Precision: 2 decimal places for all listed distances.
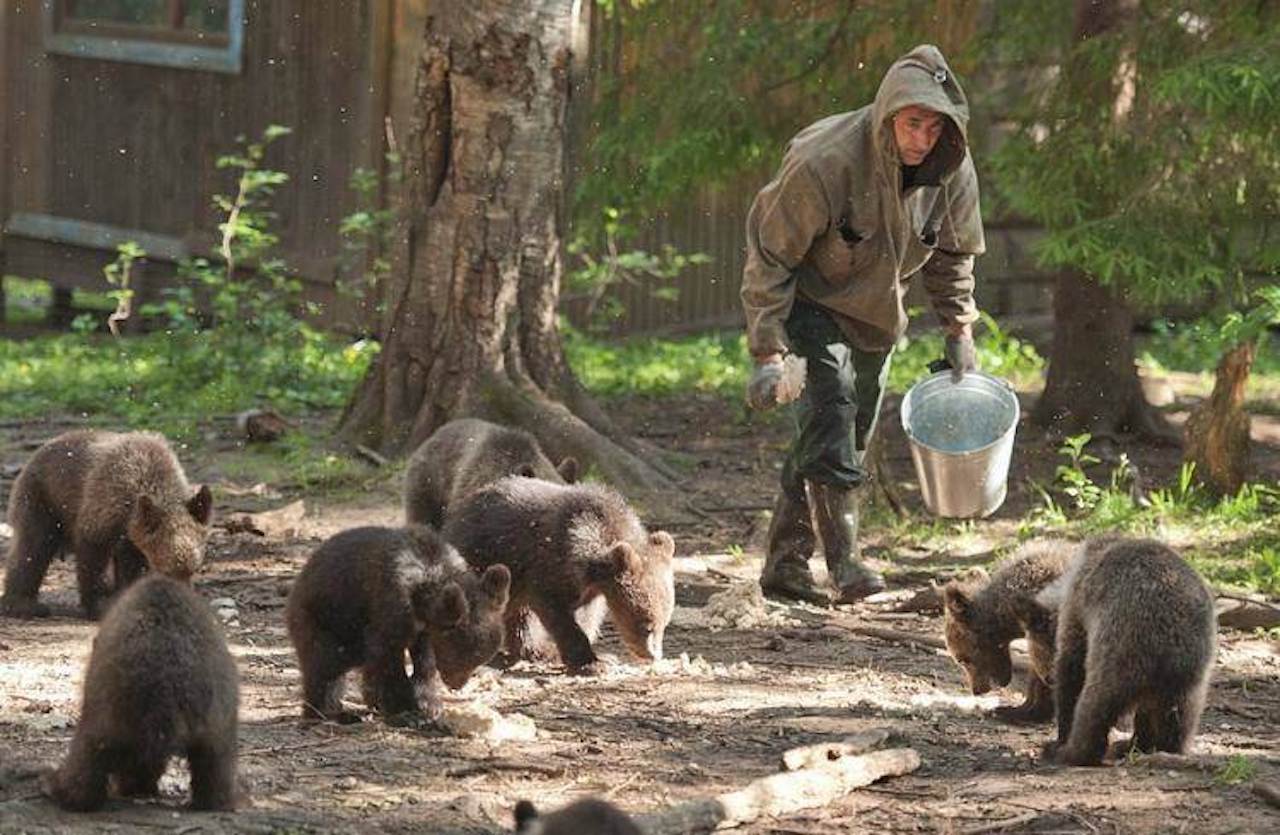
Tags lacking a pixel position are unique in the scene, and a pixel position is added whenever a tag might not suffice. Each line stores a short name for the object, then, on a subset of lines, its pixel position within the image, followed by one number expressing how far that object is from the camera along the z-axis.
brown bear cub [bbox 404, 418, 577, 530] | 20.41
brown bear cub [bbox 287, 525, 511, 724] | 15.38
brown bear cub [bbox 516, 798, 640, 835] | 10.16
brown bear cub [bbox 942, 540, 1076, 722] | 16.94
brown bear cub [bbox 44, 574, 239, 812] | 12.28
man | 19.06
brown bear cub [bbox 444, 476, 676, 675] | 17.97
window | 40.16
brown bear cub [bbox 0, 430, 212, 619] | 19.05
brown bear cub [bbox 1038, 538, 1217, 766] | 14.34
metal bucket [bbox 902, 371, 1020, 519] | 19.36
